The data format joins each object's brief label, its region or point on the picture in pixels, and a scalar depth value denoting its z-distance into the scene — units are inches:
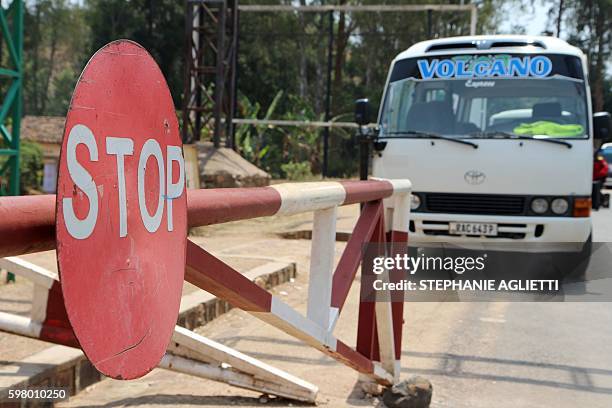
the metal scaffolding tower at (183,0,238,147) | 611.7
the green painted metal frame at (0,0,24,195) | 262.8
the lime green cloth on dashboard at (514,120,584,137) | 302.5
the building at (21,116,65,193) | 1176.8
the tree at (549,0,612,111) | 1700.3
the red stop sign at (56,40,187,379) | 43.7
